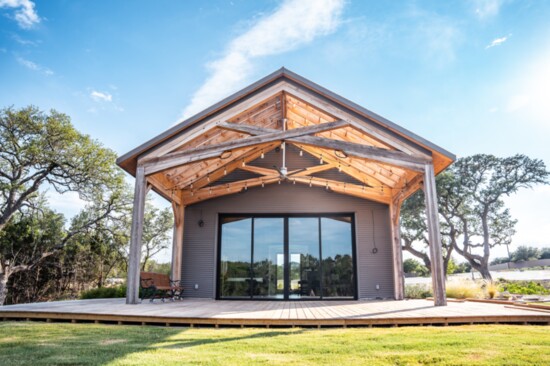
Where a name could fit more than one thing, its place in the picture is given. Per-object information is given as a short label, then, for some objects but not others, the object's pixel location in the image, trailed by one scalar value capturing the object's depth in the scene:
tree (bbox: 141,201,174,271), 18.69
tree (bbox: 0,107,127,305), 14.24
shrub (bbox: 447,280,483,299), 9.98
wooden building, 9.27
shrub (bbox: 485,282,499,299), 9.71
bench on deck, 8.12
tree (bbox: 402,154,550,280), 17.81
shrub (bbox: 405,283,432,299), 10.92
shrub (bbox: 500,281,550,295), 13.45
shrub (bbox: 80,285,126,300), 10.69
